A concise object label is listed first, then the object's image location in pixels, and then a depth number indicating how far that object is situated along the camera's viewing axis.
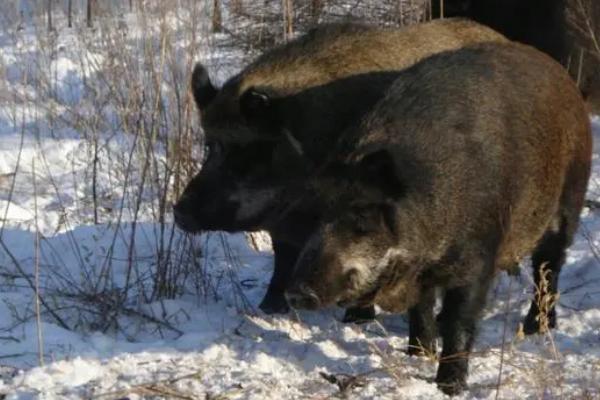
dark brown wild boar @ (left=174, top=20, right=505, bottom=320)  5.66
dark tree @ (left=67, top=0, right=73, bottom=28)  14.82
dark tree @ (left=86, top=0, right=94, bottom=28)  14.17
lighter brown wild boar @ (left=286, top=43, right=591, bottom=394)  4.61
